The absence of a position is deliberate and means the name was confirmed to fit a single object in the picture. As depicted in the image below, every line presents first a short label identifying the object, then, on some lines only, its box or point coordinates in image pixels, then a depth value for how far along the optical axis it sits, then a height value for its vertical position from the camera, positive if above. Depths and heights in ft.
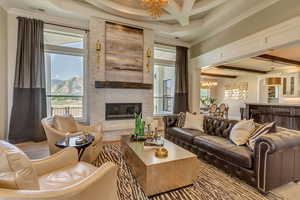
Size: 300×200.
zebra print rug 6.17 -3.89
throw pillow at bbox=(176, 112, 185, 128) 12.94 -1.84
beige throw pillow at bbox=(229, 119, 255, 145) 8.38 -1.82
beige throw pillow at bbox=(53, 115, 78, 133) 9.57 -1.71
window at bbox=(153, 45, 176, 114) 19.49 +2.37
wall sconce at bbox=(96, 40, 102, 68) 14.32 +4.25
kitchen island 15.42 -1.55
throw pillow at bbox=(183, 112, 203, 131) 12.06 -1.82
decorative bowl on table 6.76 -2.41
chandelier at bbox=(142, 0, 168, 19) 9.54 +5.87
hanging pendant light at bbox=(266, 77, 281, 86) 18.27 +2.20
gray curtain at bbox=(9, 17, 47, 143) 12.57 +0.95
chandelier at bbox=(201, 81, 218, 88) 30.54 +3.10
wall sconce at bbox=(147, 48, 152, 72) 16.24 +4.65
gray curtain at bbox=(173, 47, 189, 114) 19.11 +1.82
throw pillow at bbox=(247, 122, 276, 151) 7.50 -1.56
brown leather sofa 6.23 -2.71
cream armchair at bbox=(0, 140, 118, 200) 2.94 -1.90
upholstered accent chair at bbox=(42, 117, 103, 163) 8.50 -2.56
